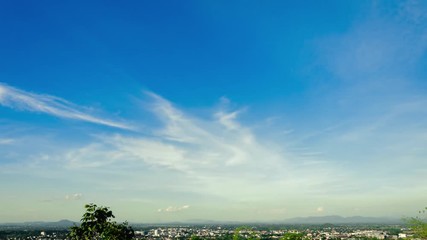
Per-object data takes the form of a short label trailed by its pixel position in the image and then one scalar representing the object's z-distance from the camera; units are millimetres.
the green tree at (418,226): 39000
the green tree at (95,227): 35131
